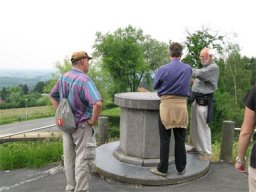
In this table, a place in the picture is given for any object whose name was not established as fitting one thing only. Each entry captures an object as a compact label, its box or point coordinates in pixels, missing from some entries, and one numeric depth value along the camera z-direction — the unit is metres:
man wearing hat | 4.45
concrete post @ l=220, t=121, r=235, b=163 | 6.71
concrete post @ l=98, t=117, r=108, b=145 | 7.87
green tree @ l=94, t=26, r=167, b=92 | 51.81
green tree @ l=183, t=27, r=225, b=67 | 32.22
